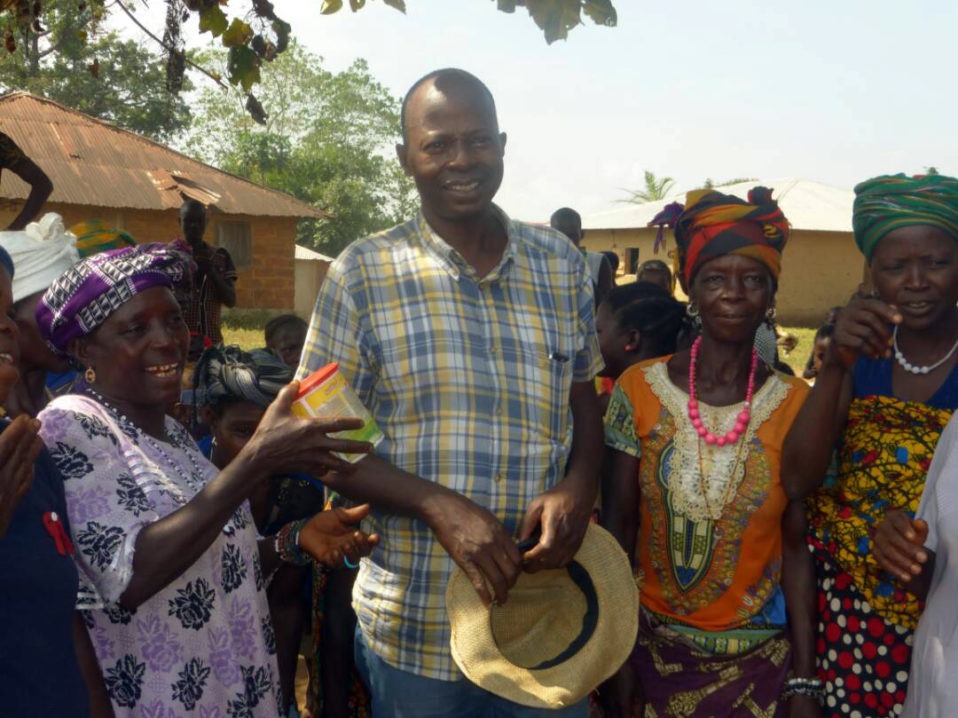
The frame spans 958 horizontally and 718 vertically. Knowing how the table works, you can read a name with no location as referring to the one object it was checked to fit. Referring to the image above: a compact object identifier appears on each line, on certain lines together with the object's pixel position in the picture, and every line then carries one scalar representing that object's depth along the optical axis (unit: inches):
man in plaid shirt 83.8
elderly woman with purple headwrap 73.3
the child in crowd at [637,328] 139.6
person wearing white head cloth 107.0
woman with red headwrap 97.7
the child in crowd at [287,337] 196.1
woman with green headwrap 93.1
